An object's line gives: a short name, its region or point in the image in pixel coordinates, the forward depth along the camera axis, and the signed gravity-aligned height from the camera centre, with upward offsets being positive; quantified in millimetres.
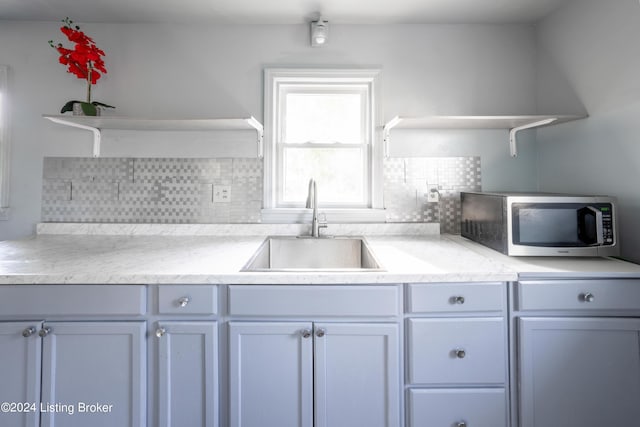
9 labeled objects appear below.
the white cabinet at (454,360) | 1254 -522
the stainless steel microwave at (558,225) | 1401 -22
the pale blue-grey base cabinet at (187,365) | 1235 -532
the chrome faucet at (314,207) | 1953 +77
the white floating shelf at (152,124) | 1737 +534
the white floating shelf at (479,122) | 1740 +546
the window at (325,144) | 2102 +480
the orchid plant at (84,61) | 1837 +888
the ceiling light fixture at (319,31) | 1971 +1114
